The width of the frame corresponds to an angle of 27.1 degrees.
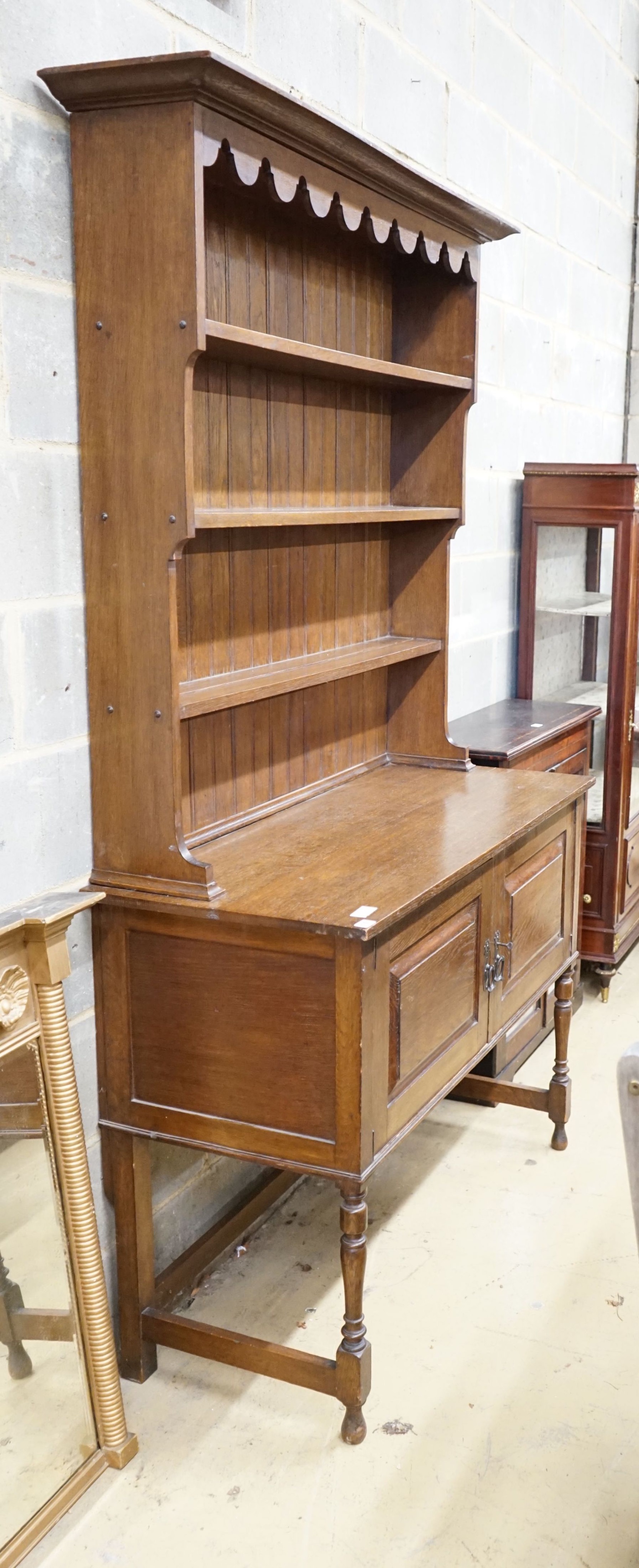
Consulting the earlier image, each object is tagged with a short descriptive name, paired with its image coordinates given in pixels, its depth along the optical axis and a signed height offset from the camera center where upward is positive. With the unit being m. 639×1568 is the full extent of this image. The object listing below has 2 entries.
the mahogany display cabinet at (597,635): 3.95 -0.36
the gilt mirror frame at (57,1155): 1.90 -0.95
